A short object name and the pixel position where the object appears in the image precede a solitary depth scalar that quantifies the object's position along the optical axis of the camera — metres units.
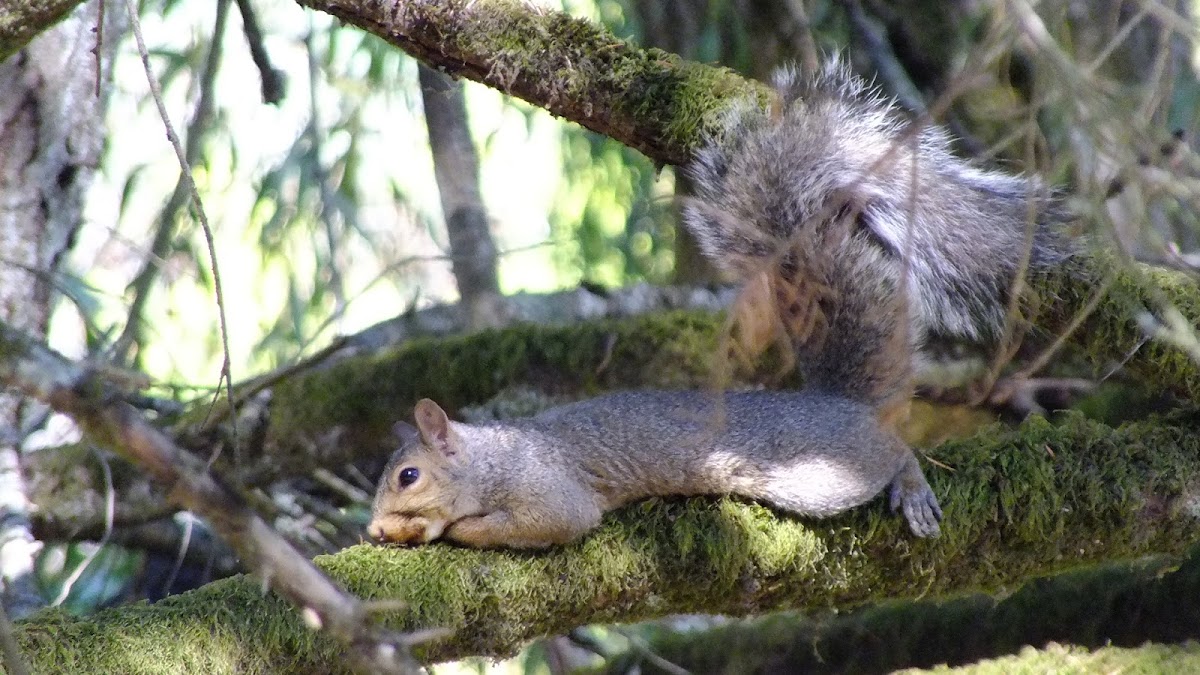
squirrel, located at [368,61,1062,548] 4.80
